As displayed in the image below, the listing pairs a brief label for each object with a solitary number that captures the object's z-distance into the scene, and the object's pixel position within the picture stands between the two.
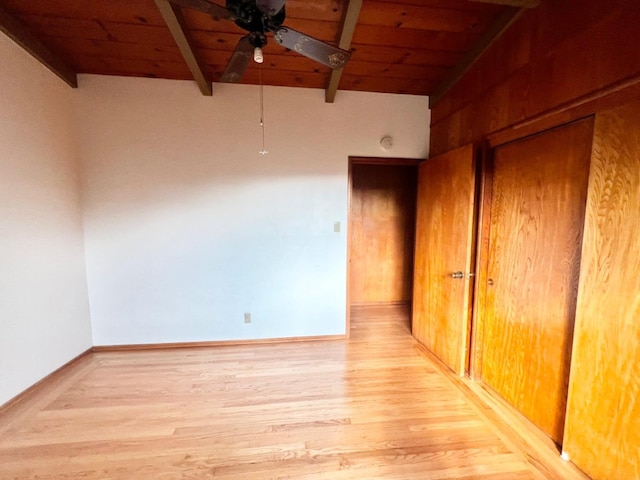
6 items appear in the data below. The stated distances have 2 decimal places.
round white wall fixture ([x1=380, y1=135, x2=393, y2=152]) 2.79
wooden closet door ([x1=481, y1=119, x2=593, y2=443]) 1.48
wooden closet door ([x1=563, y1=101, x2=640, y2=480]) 1.15
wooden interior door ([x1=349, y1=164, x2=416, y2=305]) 4.04
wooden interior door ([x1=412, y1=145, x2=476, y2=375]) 2.14
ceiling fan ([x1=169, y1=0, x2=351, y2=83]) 1.21
